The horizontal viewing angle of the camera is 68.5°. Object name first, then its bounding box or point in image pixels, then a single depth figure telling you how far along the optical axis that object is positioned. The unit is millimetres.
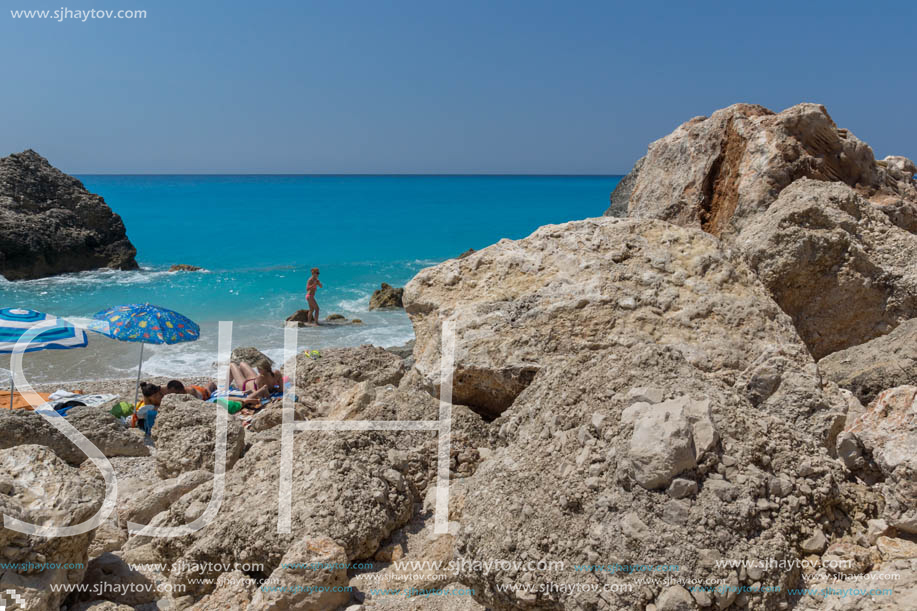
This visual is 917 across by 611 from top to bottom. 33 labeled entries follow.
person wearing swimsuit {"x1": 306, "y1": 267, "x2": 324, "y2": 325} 17484
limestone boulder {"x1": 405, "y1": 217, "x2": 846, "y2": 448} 3479
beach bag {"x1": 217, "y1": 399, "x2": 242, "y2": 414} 7266
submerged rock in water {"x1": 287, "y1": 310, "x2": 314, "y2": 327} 17922
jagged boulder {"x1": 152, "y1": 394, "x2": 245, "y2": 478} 4539
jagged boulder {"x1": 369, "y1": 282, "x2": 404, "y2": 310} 20297
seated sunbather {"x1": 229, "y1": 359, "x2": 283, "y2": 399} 8137
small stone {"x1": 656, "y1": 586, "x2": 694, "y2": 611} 2061
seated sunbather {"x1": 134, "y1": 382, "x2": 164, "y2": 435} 7533
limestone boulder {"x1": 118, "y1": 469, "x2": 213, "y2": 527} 3855
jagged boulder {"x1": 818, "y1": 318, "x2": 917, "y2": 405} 3561
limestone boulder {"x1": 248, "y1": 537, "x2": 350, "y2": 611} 2566
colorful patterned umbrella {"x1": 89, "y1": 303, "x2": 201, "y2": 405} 8258
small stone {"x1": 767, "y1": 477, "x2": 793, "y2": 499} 2342
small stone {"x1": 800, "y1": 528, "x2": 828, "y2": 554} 2301
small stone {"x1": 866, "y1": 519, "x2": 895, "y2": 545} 2367
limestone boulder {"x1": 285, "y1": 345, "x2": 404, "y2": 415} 5362
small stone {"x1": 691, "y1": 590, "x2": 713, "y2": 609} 2066
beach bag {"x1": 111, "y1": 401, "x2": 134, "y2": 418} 8030
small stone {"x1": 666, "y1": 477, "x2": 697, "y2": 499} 2268
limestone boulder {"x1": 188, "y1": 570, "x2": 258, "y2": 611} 2713
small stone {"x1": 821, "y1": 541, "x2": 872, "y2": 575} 2238
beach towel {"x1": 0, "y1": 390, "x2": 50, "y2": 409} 8461
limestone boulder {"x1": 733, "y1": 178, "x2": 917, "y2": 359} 4344
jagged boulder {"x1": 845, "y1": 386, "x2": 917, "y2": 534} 2379
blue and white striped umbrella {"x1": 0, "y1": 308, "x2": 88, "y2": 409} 7496
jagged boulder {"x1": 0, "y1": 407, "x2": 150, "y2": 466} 5758
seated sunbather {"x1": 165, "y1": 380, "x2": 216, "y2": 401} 8586
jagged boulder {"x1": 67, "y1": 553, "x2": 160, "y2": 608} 3014
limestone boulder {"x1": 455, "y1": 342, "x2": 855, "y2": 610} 2193
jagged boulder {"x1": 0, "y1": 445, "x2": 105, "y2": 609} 2662
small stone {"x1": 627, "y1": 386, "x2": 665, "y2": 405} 2584
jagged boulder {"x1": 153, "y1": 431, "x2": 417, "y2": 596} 2877
